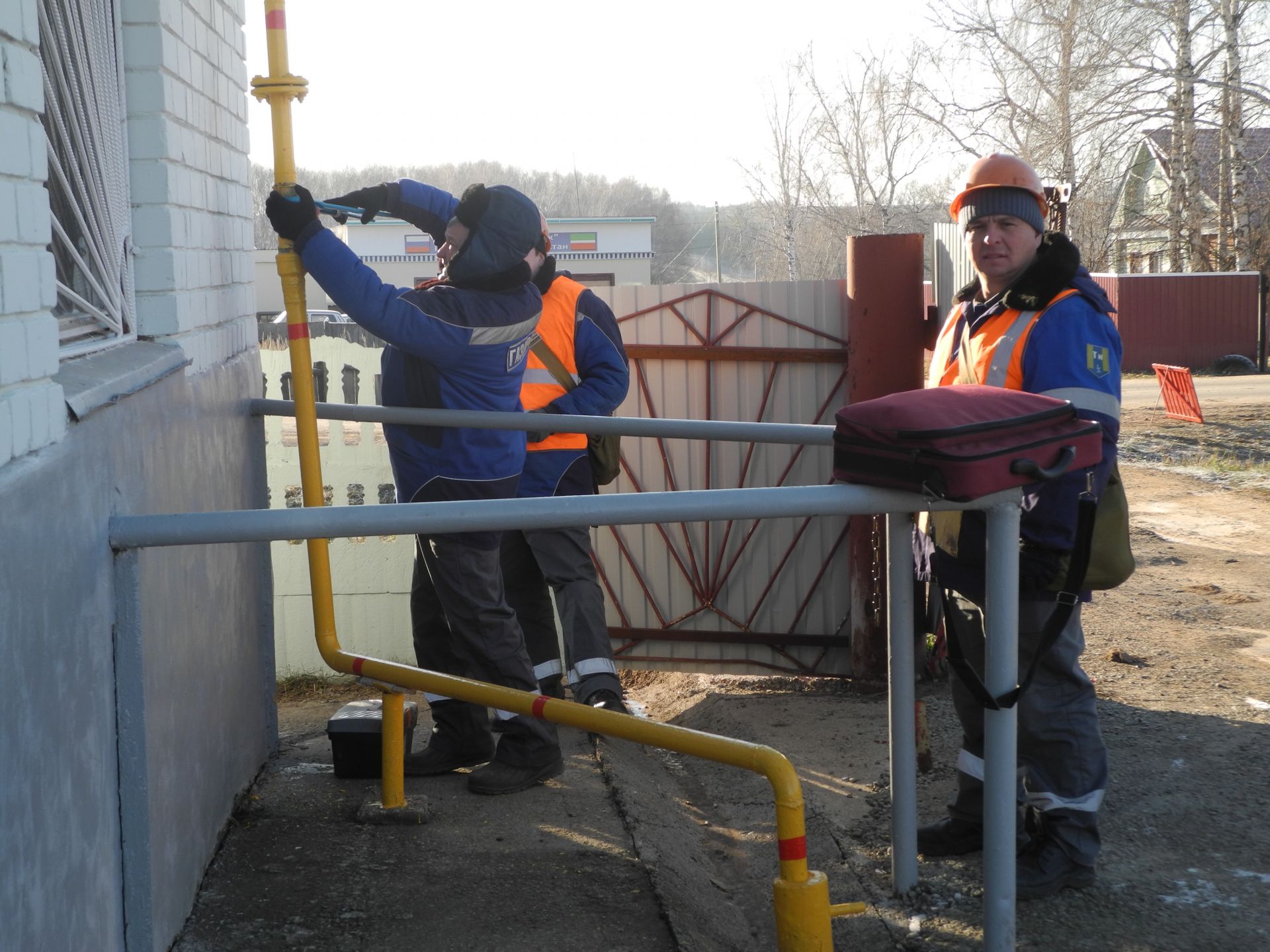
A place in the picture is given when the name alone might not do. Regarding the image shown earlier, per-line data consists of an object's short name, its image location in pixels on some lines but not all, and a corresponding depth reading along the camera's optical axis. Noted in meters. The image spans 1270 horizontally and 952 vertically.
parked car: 30.69
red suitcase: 2.28
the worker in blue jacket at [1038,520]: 2.98
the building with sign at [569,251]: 33.66
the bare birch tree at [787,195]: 32.78
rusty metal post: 4.98
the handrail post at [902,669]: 2.81
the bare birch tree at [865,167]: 30.45
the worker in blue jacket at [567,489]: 4.53
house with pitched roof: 26.11
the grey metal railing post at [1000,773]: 2.47
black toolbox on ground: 3.56
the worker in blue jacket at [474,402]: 3.41
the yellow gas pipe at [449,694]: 2.29
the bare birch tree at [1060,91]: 23.89
